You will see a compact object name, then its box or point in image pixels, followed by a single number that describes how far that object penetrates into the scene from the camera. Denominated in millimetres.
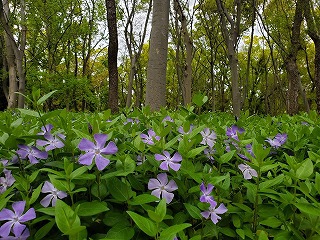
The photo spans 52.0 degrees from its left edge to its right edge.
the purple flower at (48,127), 1302
